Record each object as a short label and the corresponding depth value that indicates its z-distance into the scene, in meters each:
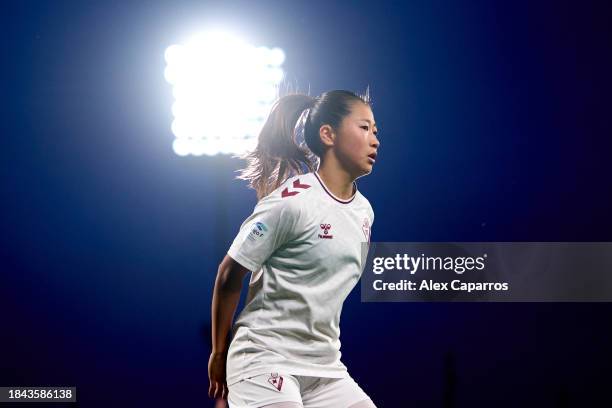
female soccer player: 4.54
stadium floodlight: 13.81
